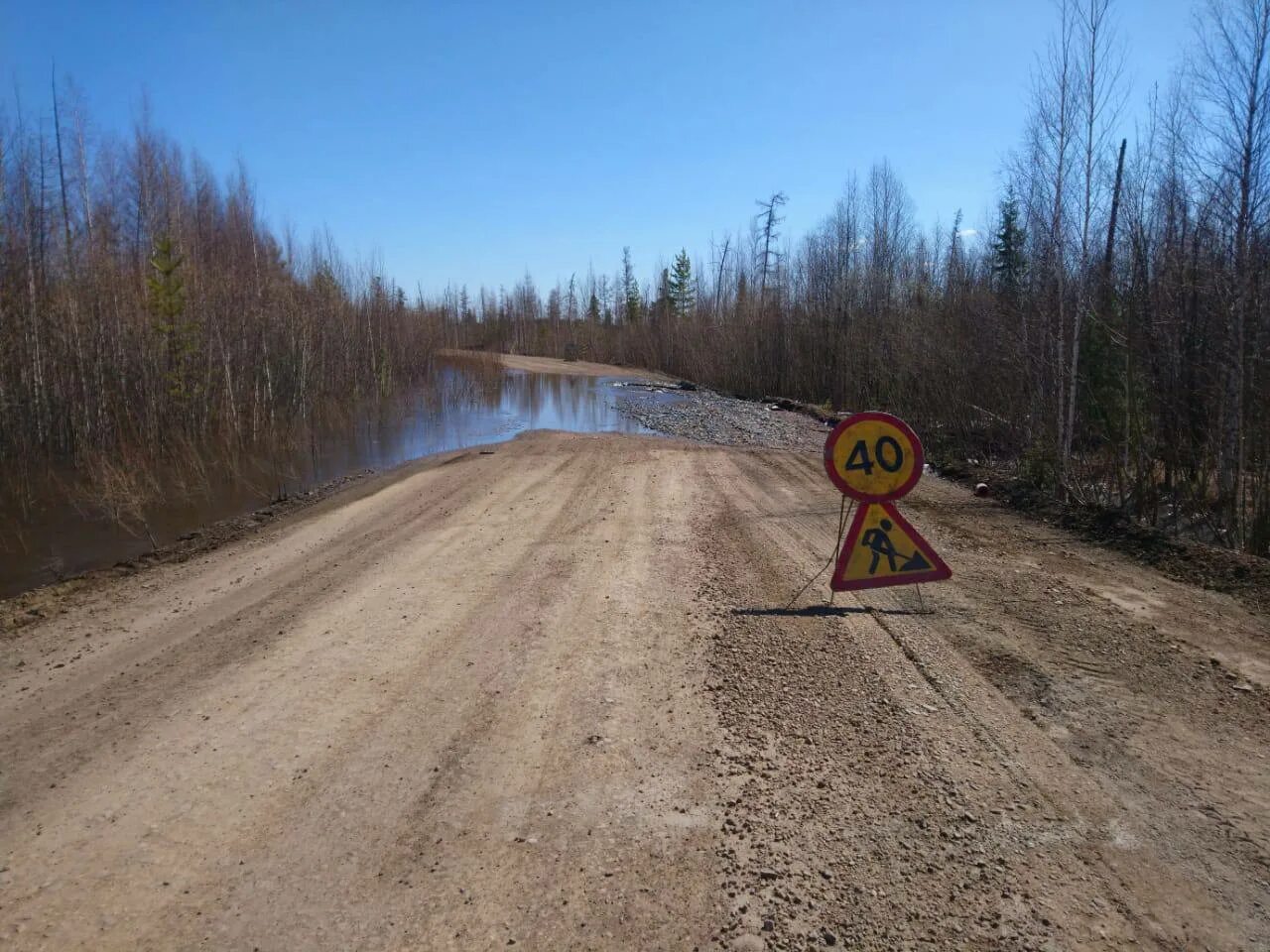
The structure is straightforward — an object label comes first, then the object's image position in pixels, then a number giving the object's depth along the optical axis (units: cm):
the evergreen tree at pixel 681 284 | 7325
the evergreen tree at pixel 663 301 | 5917
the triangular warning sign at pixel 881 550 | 545
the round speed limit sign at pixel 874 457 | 529
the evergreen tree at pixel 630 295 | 7888
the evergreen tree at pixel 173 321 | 1666
